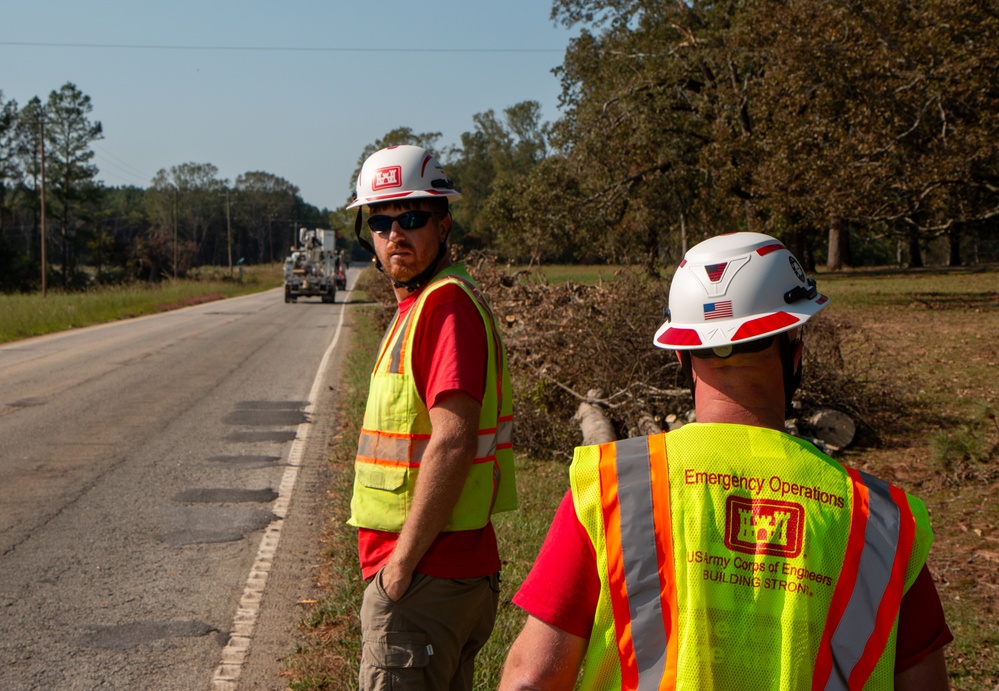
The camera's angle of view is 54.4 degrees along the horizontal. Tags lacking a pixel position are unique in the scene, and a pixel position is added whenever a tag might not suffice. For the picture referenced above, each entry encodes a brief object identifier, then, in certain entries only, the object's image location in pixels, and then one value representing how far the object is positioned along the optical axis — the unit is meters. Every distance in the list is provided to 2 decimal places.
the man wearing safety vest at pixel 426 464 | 2.61
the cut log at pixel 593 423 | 8.35
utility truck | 43.16
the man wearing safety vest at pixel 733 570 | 1.58
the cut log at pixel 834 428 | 8.94
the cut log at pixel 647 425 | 8.65
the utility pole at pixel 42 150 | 43.44
